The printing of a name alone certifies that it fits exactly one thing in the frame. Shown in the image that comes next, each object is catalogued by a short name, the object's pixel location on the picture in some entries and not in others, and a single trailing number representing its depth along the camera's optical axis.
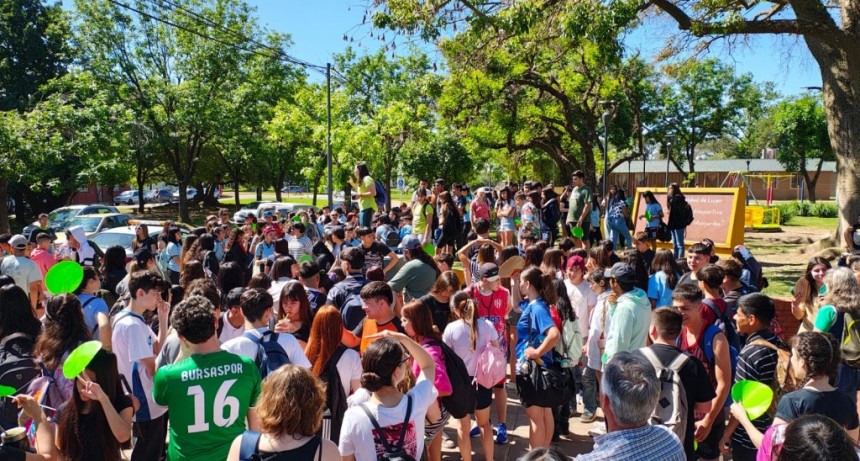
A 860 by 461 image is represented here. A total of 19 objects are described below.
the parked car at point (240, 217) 28.33
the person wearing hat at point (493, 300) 5.78
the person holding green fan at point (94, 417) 3.39
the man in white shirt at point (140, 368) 4.28
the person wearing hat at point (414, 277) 6.55
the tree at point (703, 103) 46.75
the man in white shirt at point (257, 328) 3.94
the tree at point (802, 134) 46.34
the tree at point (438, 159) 31.16
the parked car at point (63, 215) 21.98
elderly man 2.52
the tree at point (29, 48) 34.06
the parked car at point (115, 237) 13.55
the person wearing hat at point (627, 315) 4.87
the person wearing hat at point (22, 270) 7.59
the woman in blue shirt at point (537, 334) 5.00
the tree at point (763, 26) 10.62
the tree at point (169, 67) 33.78
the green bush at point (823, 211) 34.73
